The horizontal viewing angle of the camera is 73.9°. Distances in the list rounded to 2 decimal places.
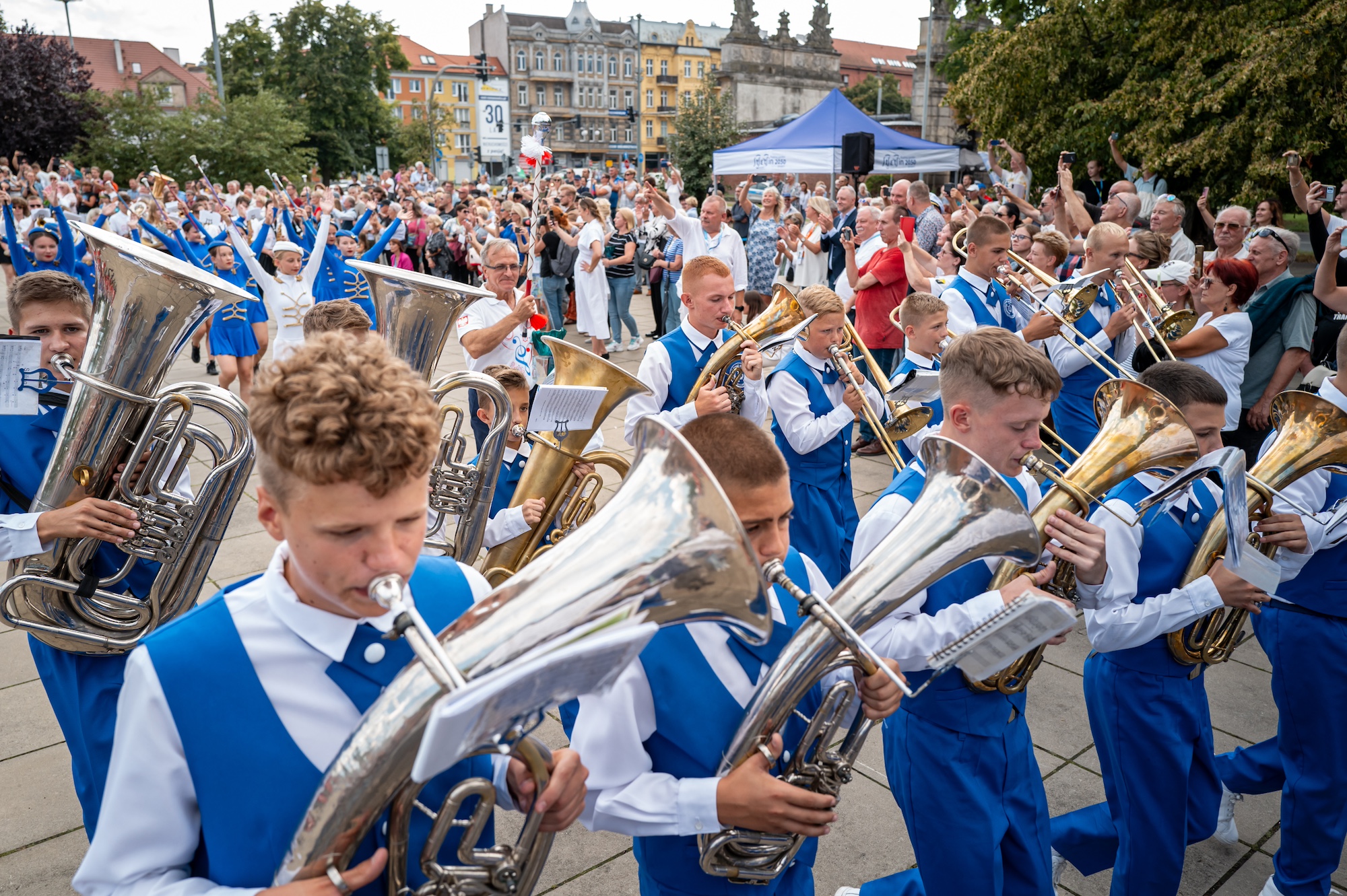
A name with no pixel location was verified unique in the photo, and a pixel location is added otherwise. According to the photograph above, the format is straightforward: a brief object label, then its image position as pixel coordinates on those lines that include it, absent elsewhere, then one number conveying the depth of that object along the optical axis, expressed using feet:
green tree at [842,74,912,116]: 285.25
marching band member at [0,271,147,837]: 8.93
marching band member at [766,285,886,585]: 15.02
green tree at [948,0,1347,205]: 34.32
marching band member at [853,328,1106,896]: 7.90
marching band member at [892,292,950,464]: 16.60
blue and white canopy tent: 52.90
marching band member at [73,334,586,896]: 4.35
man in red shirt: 26.48
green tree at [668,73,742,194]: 98.02
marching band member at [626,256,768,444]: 15.44
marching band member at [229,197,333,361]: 25.95
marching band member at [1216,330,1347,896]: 9.80
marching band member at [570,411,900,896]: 5.68
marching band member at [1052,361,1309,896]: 8.53
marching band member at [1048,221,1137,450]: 18.75
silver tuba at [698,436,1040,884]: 5.51
